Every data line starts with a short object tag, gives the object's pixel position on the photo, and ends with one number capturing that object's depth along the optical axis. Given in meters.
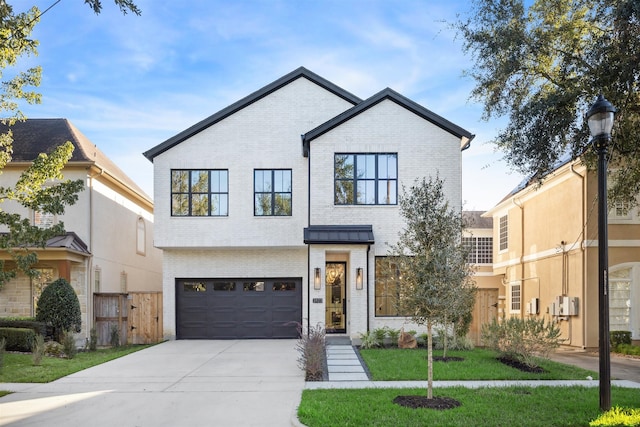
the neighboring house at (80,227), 19.44
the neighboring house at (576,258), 17.62
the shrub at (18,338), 15.59
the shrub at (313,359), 11.14
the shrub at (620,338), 16.58
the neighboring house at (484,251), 30.56
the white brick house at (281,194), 17.86
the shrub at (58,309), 17.09
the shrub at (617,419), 7.29
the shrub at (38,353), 13.32
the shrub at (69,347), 14.65
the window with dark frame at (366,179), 17.95
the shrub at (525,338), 11.84
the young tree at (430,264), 8.61
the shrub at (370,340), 16.08
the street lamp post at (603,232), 7.72
